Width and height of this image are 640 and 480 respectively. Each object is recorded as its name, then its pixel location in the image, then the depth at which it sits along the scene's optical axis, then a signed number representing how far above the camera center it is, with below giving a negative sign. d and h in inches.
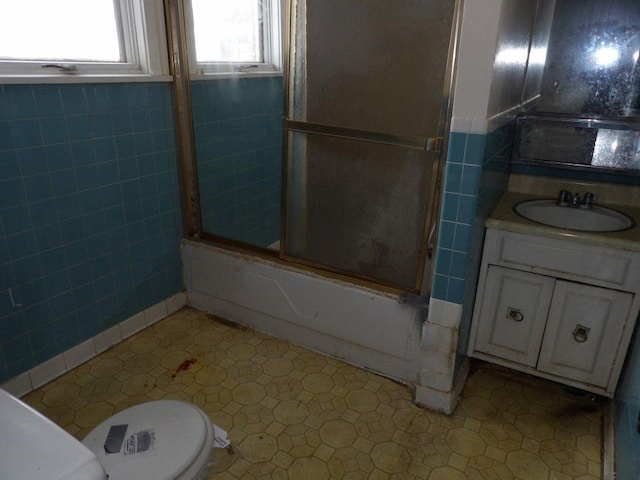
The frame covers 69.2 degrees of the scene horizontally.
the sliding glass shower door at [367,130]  61.8 -7.9
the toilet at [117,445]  35.9 -43.7
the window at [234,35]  84.7 +6.4
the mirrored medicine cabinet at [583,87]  71.6 -1.6
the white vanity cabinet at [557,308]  63.4 -31.8
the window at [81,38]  65.7 +4.6
